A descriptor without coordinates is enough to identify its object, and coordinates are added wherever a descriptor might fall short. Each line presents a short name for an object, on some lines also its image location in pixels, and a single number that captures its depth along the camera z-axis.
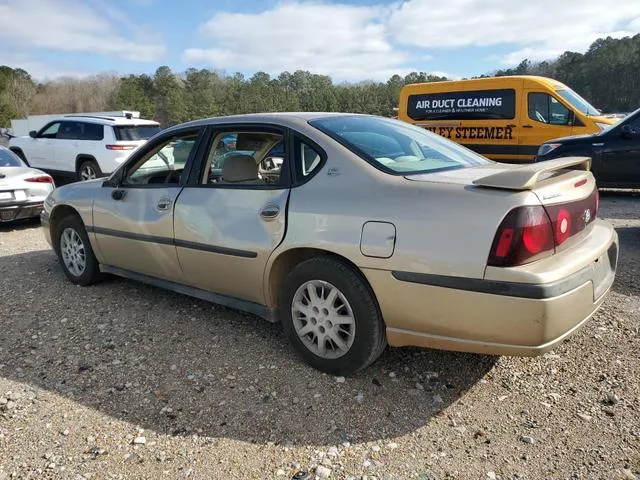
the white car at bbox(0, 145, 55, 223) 7.46
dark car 8.22
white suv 11.20
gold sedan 2.46
